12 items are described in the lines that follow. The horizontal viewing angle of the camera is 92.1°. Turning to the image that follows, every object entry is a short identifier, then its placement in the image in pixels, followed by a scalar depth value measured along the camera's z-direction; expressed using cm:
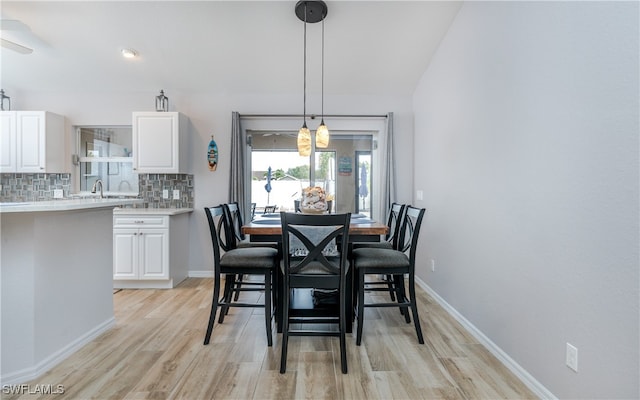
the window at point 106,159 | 416
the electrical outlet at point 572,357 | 149
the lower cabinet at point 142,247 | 351
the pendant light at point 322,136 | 282
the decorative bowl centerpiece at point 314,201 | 276
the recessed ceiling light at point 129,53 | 338
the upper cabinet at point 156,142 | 375
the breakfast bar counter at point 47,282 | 180
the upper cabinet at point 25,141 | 374
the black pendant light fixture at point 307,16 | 278
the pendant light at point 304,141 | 277
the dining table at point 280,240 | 237
